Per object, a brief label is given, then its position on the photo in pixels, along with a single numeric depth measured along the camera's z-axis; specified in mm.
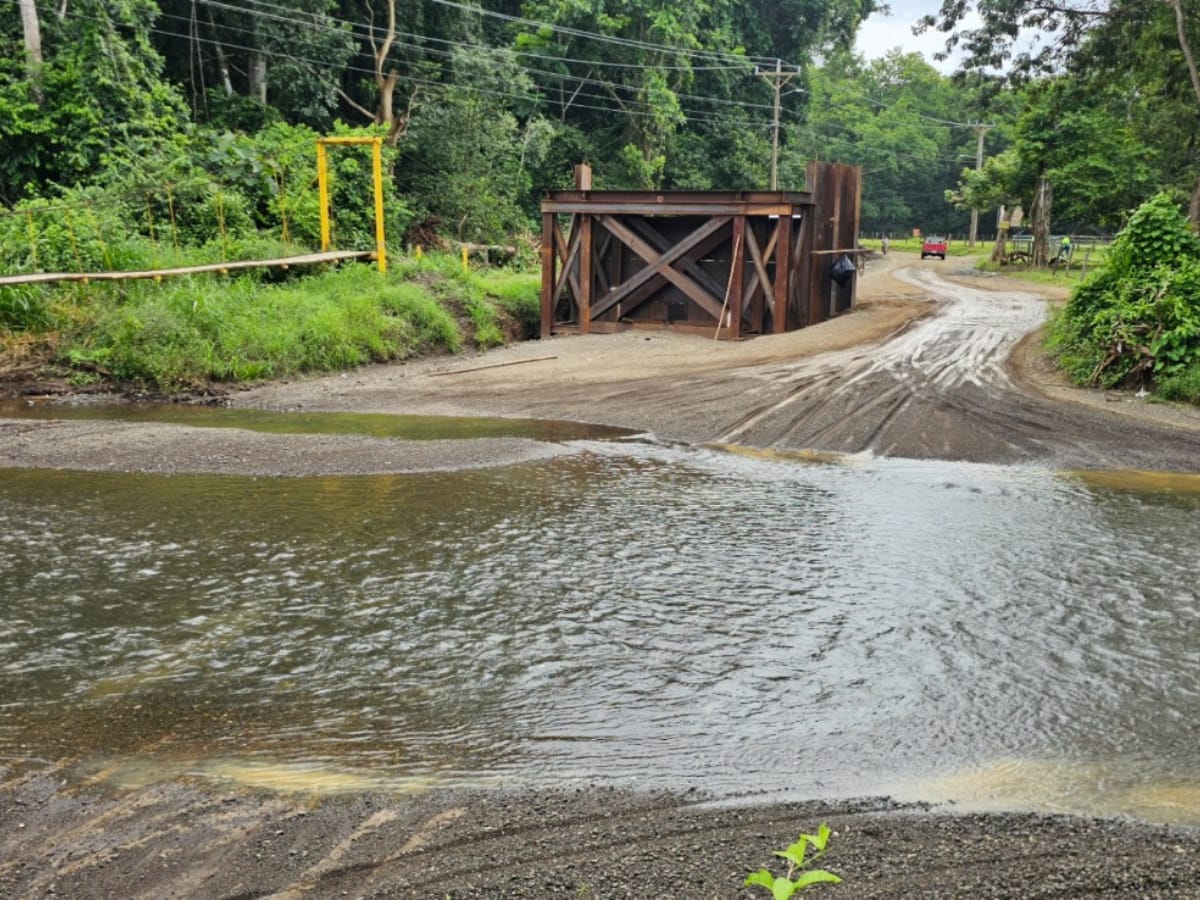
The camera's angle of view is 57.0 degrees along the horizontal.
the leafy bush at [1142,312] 13945
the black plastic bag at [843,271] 21484
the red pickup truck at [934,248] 54469
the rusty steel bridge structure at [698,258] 19281
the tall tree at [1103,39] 22844
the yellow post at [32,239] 17297
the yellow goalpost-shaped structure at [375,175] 20688
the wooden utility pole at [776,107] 46969
